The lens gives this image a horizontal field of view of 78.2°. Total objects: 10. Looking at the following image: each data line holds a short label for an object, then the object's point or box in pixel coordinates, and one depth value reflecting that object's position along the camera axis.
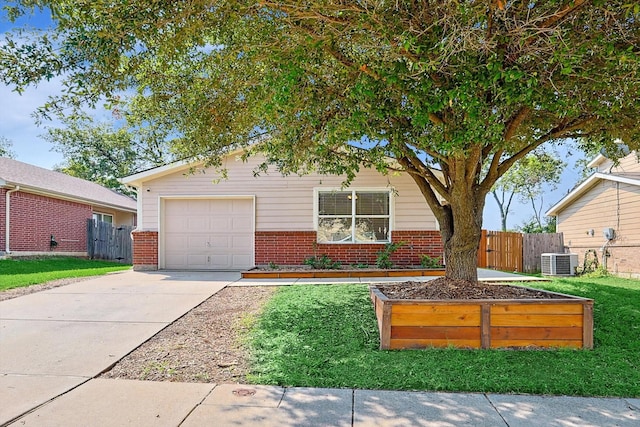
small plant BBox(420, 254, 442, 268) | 10.12
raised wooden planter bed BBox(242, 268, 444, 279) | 9.20
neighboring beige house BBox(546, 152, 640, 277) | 11.60
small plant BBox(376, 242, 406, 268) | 10.05
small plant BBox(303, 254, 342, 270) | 10.01
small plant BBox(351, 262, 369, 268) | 10.24
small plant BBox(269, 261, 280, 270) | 10.12
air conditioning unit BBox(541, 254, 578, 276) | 12.41
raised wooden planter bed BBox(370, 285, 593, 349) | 3.99
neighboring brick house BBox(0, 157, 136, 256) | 13.02
